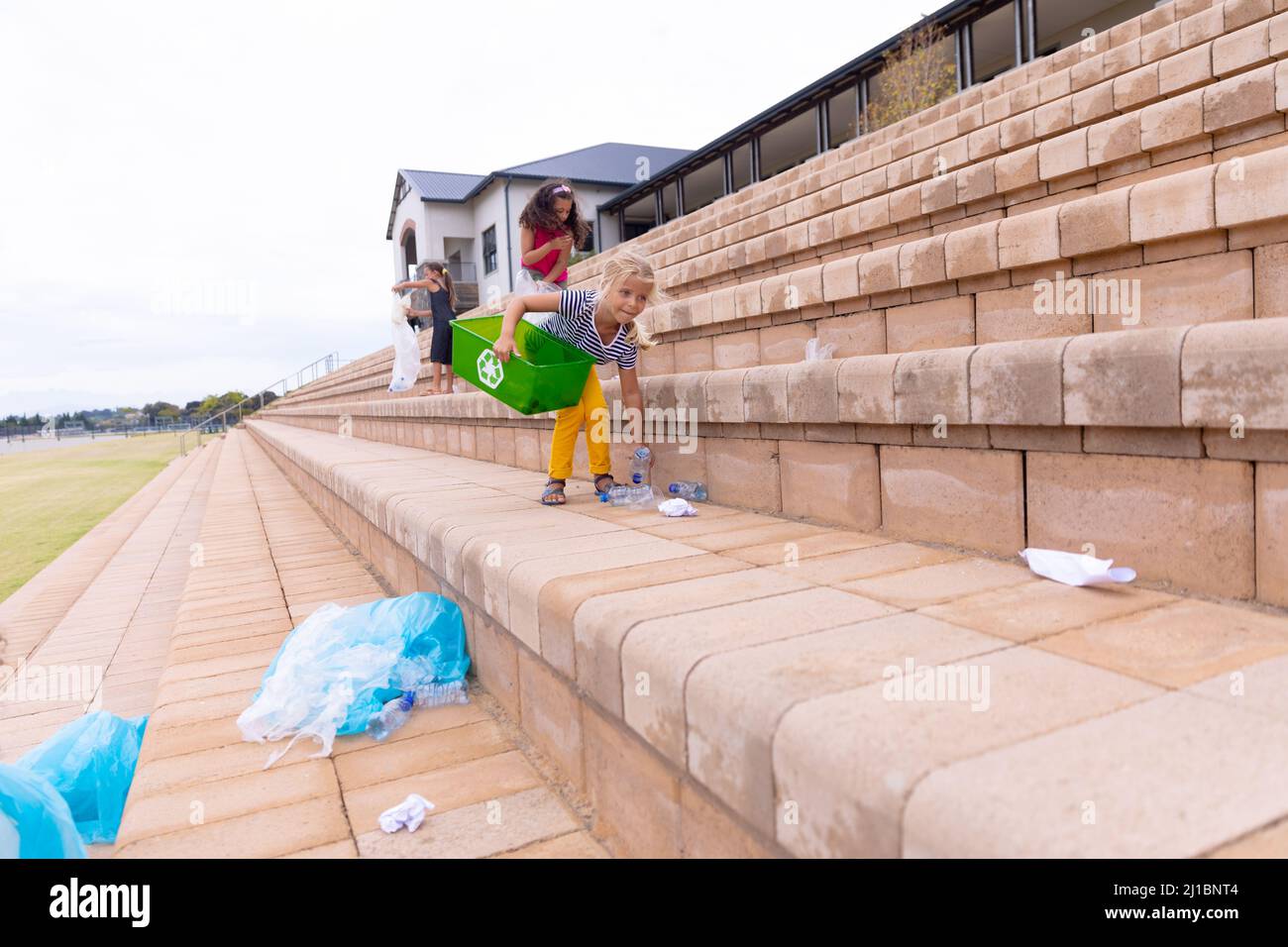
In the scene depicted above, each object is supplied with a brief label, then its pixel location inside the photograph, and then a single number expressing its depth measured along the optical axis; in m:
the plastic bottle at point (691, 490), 3.75
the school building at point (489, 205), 27.16
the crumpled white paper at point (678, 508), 3.37
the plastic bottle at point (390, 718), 2.60
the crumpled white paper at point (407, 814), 2.01
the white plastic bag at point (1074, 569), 1.95
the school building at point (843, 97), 12.79
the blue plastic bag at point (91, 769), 2.55
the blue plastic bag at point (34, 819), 1.70
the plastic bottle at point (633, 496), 3.68
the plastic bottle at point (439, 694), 2.80
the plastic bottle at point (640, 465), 3.78
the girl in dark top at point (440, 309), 7.95
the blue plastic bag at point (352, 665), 2.59
